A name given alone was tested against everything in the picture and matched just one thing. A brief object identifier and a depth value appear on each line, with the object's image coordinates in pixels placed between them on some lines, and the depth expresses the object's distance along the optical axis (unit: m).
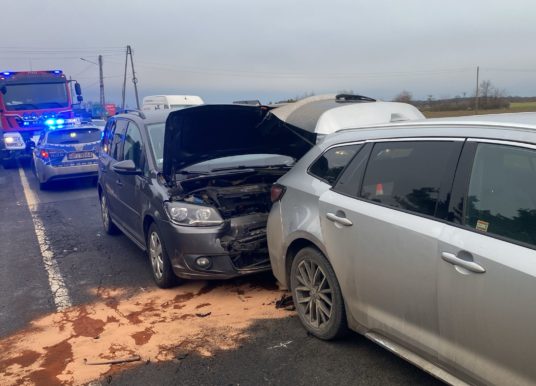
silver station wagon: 2.42
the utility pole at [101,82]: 54.08
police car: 12.55
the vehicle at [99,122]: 22.33
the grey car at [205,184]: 4.82
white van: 16.08
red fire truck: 18.20
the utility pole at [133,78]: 47.16
